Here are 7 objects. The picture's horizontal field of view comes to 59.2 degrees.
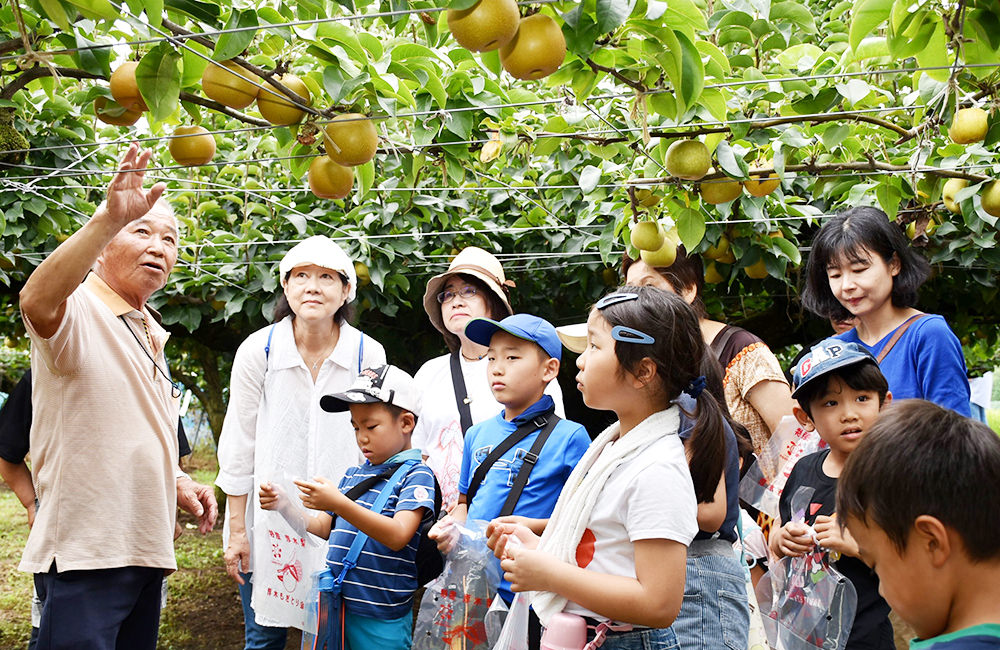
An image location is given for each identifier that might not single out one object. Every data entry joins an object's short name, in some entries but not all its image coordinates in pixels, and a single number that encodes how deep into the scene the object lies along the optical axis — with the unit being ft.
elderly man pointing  6.12
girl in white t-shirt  5.27
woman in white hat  9.89
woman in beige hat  9.43
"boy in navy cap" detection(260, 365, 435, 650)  7.87
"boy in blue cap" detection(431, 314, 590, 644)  7.55
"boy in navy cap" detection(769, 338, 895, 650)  6.75
